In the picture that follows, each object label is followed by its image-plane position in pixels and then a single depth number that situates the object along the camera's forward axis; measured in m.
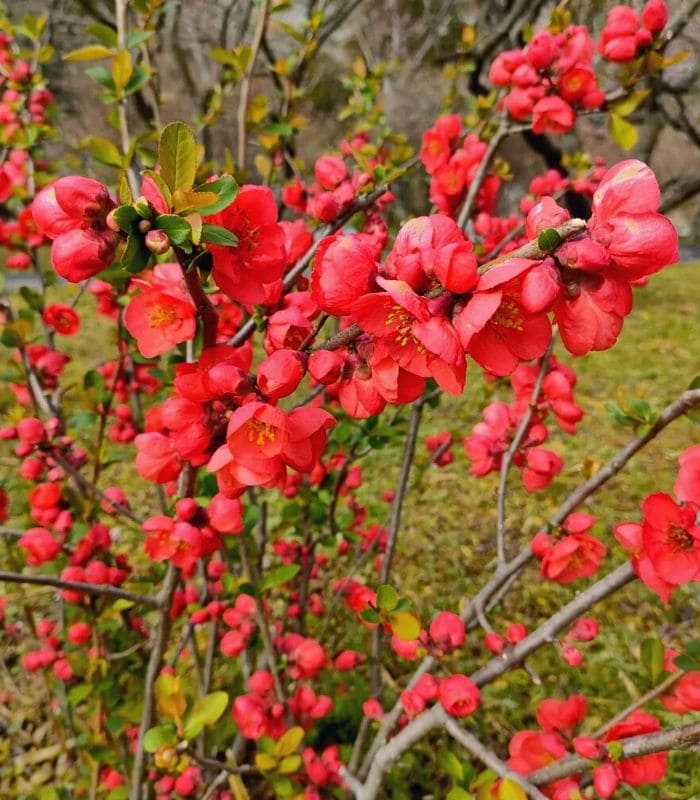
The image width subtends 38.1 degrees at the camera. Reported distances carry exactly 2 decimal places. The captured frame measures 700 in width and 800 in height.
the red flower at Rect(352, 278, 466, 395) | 0.29
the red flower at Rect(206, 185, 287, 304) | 0.33
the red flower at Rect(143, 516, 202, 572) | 0.41
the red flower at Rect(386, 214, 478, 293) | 0.29
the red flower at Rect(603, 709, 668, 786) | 0.45
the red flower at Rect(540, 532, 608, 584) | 0.48
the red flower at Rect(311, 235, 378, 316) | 0.30
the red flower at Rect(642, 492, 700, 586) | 0.39
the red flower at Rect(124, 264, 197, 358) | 0.35
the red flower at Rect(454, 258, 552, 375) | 0.31
